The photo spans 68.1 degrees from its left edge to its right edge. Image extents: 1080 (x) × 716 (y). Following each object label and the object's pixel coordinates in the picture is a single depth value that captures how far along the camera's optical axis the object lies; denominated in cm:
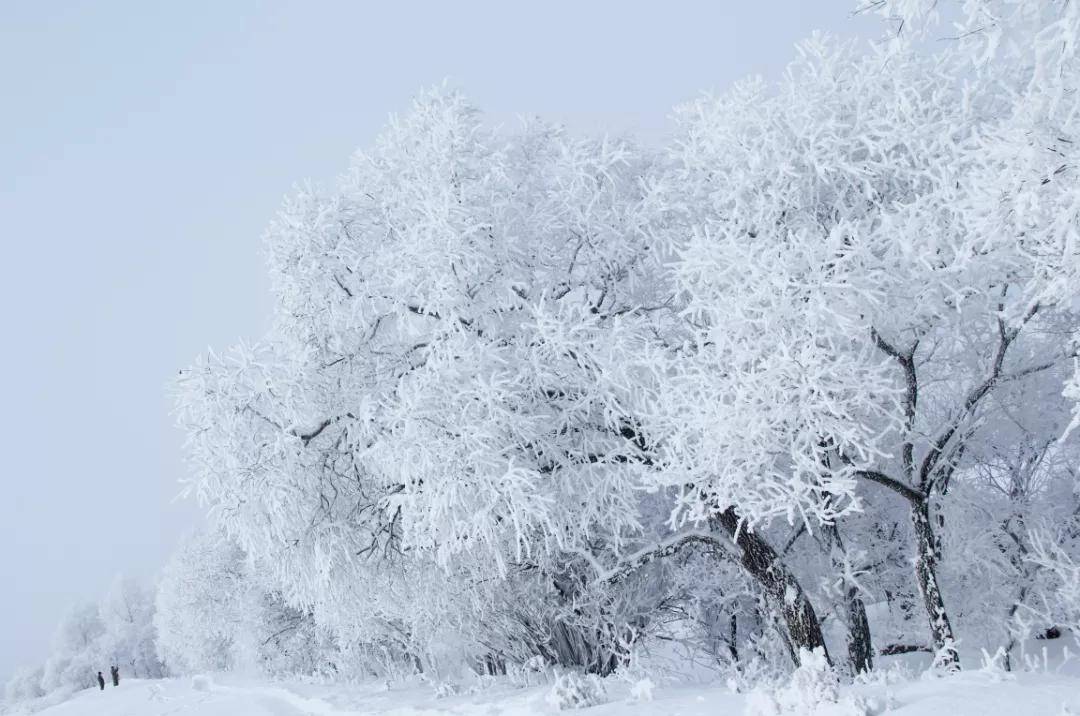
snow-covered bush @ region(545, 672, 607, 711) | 997
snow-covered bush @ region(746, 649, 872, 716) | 749
